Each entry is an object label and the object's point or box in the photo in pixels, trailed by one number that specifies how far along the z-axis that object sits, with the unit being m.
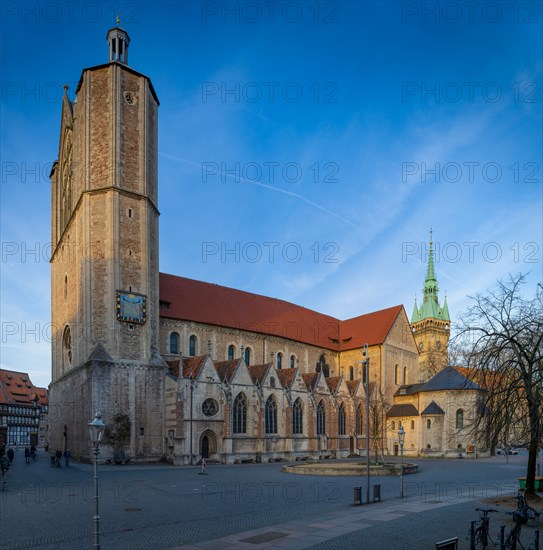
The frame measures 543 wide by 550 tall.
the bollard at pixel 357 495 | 21.46
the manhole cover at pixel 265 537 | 15.18
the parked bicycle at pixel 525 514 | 14.98
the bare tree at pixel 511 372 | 20.47
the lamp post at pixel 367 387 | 22.03
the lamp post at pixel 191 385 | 45.54
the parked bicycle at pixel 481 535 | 13.46
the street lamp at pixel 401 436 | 26.47
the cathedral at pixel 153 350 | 44.78
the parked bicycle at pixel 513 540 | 12.77
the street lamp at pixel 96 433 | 13.46
